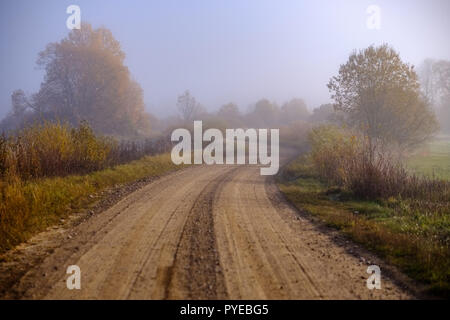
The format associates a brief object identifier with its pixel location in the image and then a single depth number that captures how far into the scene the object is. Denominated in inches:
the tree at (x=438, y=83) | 1971.0
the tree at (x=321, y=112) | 2511.2
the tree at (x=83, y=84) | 1616.6
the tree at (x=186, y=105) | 2583.7
